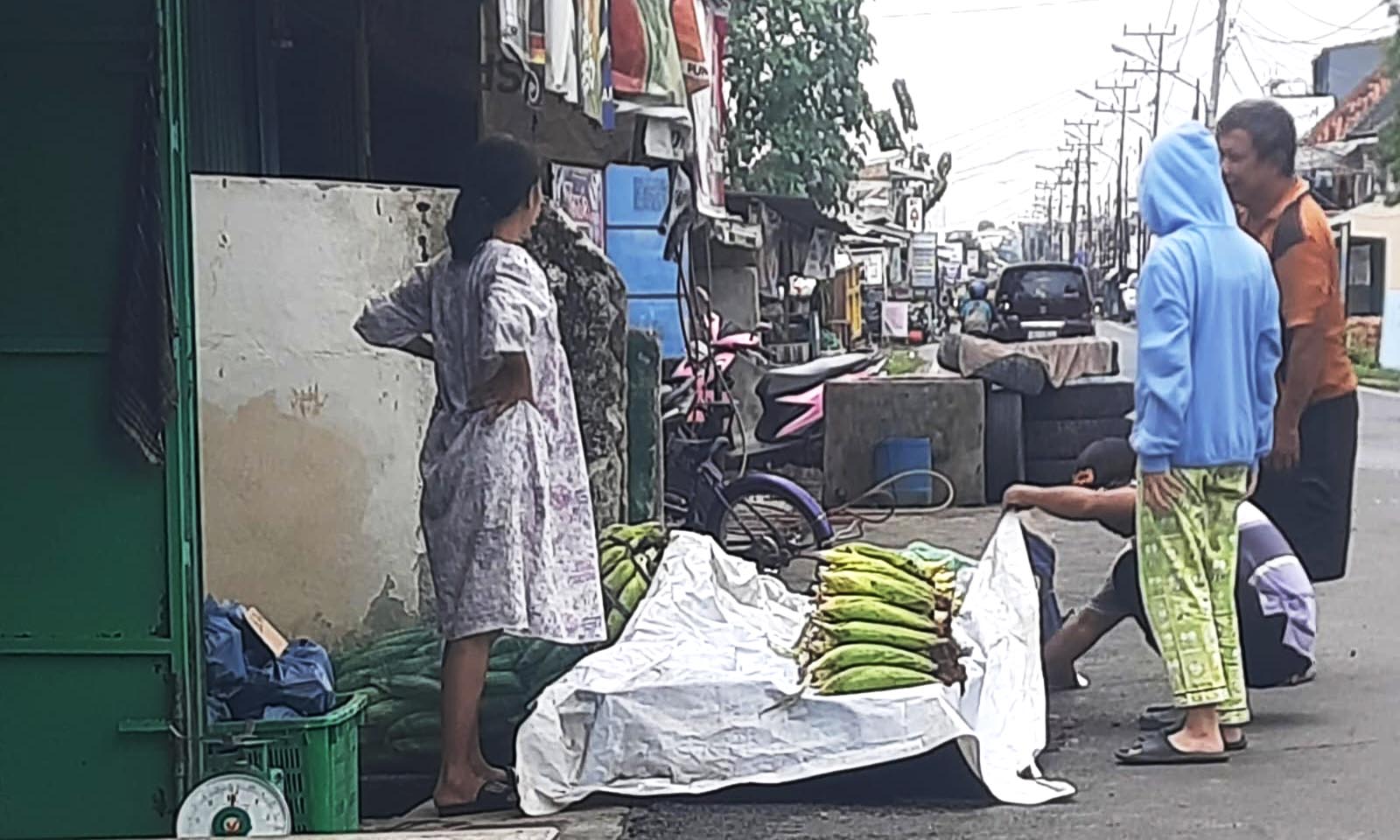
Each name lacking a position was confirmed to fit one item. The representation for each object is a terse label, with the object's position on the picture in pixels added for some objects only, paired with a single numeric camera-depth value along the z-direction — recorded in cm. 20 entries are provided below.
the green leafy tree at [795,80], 2077
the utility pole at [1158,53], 7469
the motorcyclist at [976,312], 3594
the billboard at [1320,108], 5775
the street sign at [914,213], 5538
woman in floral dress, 585
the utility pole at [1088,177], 11281
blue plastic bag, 529
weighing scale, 490
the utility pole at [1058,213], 13738
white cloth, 783
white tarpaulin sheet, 576
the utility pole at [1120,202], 8456
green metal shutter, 485
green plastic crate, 497
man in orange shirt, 692
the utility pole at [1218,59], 4916
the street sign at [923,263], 6188
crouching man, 683
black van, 3322
